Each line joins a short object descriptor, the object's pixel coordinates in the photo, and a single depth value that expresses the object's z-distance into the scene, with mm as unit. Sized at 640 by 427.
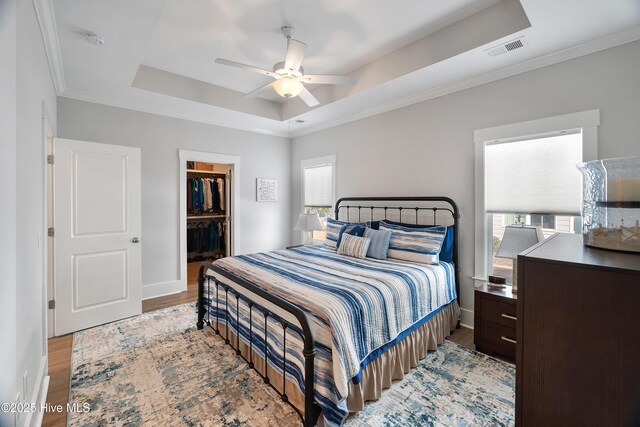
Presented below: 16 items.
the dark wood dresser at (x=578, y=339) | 586
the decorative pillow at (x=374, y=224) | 3740
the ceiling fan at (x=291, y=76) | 2461
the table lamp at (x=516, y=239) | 2520
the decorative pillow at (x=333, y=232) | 3883
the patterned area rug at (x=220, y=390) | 1891
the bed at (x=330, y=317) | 1720
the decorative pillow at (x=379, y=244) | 3229
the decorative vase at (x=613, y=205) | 771
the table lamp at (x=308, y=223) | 4566
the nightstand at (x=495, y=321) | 2523
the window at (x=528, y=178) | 2566
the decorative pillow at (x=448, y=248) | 3180
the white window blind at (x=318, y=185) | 5047
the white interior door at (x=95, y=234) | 3135
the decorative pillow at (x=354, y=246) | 3264
